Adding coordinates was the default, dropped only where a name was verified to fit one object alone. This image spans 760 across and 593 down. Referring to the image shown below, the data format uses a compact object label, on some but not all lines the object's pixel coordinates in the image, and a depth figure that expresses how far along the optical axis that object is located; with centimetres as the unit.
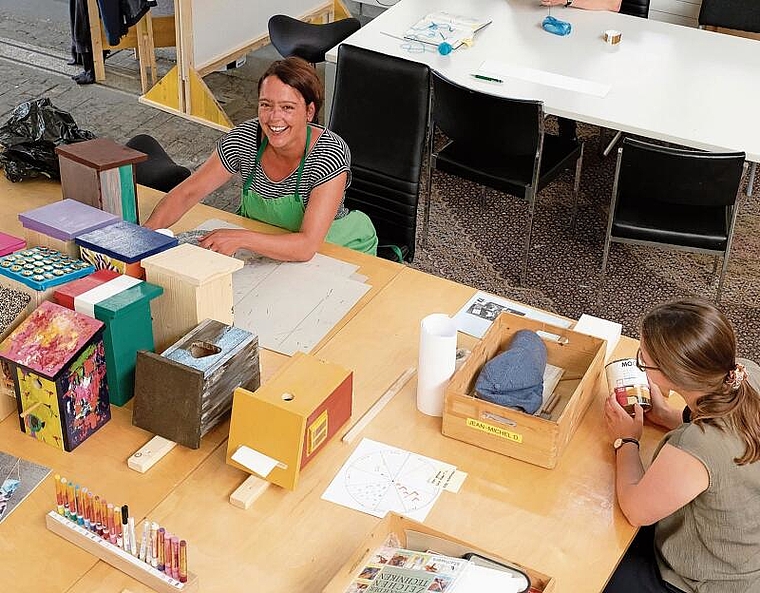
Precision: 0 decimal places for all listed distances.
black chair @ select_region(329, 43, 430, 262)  319
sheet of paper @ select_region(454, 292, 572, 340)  255
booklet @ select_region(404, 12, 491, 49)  432
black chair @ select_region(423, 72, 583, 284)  373
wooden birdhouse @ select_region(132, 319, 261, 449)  207
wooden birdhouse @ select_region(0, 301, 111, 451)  205
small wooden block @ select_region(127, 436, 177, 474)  210
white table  377
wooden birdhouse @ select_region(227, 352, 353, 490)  202
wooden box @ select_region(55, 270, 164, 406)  212
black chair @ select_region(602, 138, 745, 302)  344
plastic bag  310
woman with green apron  281
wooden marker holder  181
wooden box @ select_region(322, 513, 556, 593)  177
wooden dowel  221
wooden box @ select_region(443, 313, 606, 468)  212
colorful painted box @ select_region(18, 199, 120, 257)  235
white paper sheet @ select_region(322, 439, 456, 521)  204
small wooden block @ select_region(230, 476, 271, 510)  202
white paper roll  219
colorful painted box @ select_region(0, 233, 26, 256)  235
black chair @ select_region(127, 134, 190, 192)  348
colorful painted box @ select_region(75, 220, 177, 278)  225
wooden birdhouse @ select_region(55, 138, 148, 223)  264
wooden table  189
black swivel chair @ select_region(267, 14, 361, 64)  477
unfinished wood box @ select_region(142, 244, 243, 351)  218
